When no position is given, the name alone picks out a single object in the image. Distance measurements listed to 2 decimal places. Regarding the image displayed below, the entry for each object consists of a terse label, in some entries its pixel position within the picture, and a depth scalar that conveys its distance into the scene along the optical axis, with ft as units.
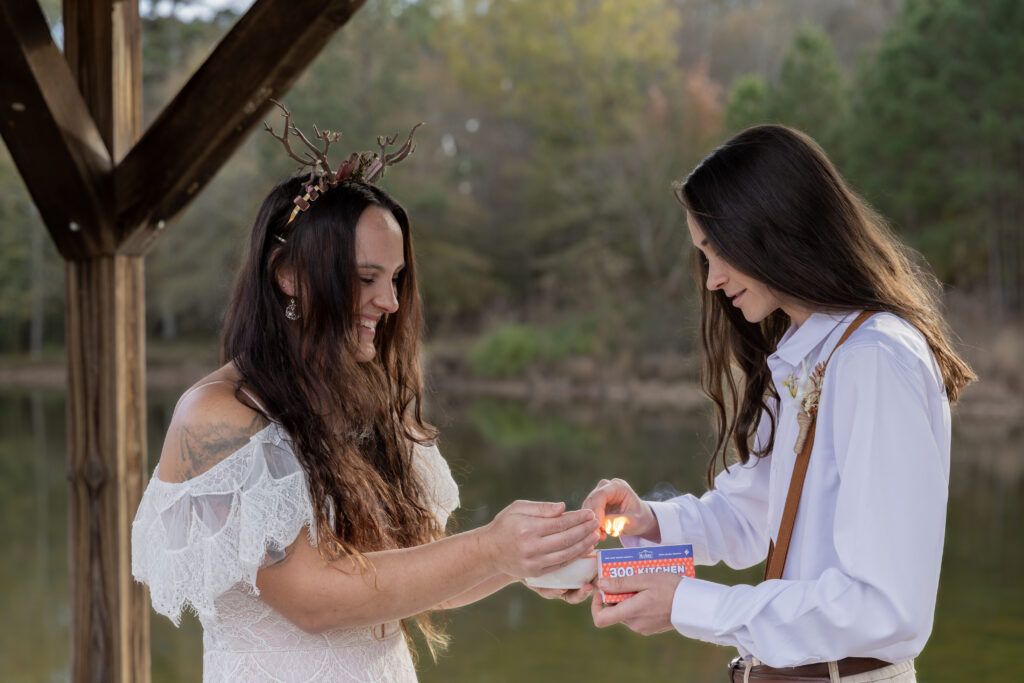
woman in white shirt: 5.15
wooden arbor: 8.22
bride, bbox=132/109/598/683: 5.92
